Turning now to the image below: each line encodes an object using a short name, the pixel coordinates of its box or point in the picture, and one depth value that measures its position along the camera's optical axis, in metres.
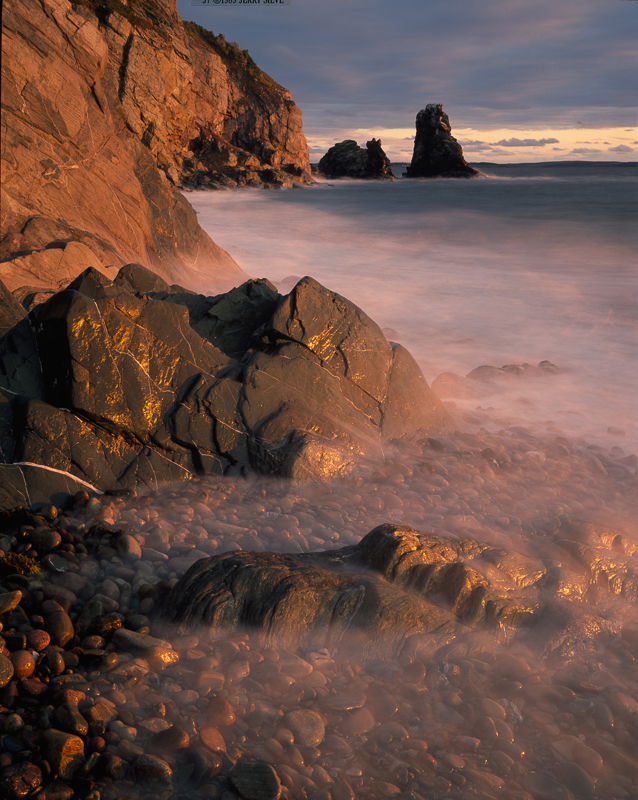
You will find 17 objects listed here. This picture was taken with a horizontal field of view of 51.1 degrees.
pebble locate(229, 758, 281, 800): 2.89
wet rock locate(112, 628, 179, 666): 3.61
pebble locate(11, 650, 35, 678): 3.33
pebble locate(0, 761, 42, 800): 2.71
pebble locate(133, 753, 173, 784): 2.90
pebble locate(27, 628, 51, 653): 3.57
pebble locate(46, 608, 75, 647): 3.67
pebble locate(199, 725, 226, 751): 3.12
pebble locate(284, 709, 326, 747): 3.23
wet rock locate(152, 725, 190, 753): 3.08
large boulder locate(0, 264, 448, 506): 5.66
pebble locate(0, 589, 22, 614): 3.74
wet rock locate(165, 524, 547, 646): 3.83
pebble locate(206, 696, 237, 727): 3.27
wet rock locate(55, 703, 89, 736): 3.03
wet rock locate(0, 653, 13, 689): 3.24
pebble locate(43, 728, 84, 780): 2.85
